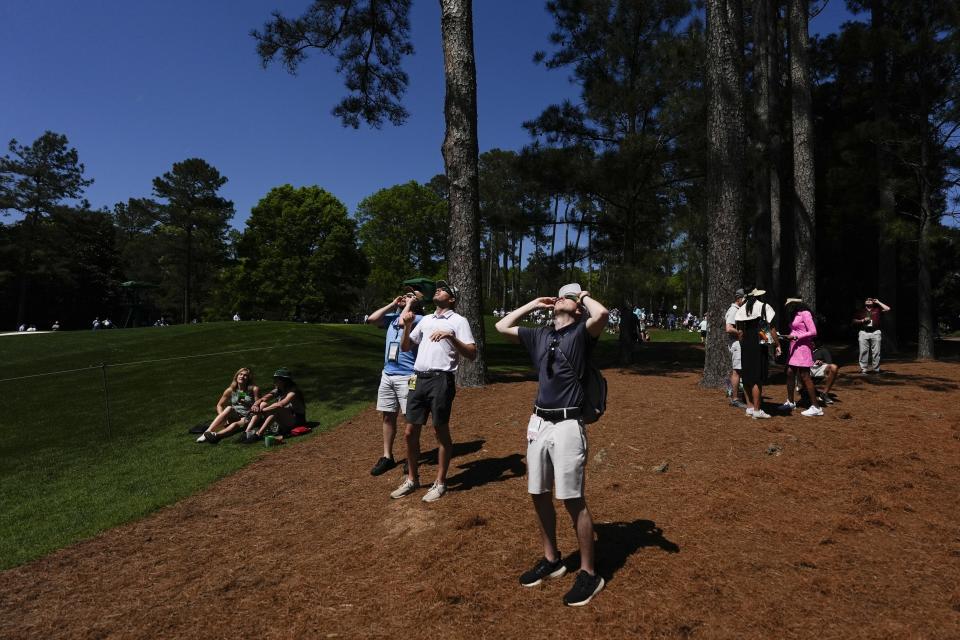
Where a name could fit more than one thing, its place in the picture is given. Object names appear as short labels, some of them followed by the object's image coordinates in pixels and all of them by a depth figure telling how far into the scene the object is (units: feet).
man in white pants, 41.50
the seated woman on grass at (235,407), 29.92
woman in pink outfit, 26.14
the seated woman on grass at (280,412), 29.27
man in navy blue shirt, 11.68
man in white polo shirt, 17.52
